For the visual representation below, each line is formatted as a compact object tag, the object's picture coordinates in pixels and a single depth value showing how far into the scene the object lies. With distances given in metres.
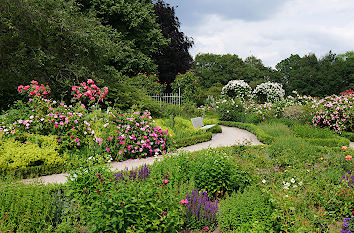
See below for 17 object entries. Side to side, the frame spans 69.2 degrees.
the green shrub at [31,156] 5.02
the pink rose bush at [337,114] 10.37
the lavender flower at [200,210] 3.30
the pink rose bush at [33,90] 6.94
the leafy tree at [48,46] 8.16
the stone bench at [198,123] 11.09
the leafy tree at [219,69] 38.28
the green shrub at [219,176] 4.07
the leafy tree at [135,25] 17.28
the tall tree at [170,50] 23.12
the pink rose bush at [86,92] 8.07
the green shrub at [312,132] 9.83
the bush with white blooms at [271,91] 19.47
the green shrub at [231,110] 15.08
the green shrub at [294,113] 12.80
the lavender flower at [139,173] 4.41
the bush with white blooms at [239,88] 19.55
